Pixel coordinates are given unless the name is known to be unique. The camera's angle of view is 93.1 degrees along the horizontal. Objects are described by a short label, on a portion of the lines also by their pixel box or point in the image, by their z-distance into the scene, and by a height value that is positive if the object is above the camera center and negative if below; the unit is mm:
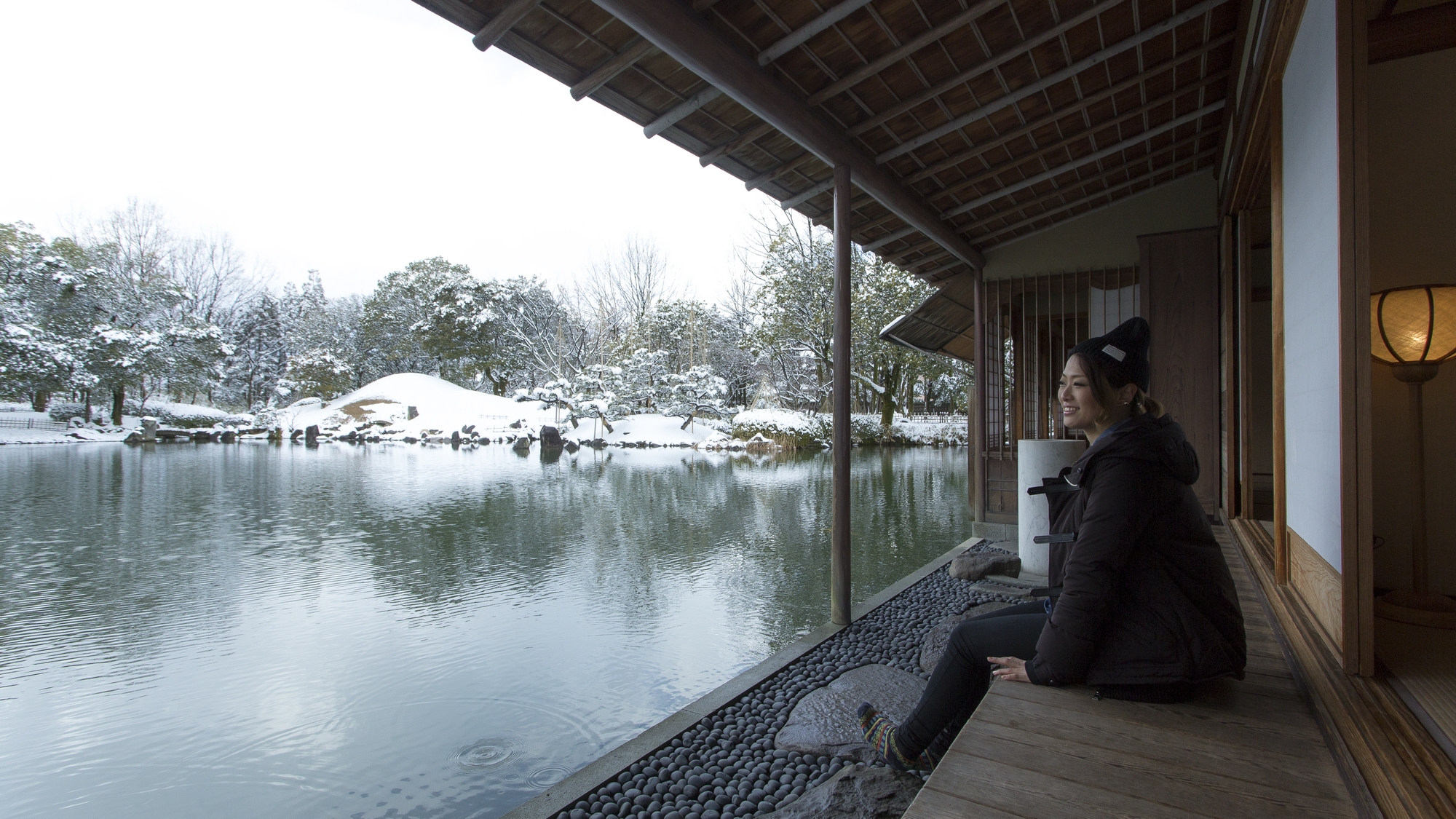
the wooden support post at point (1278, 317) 2074 +338
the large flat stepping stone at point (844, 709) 2041 -932
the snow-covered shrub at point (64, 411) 17625 +280
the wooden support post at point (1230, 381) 3348 +223
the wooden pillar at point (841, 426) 3152 -5
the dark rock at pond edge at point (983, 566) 3936 -811
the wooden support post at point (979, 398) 5426 +219
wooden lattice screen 5238 +839
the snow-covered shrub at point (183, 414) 19109 +229
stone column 3879 -282
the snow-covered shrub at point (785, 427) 16172 -65
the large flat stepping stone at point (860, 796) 1577 -870
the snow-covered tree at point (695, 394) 18641 +832
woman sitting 1198 -265
